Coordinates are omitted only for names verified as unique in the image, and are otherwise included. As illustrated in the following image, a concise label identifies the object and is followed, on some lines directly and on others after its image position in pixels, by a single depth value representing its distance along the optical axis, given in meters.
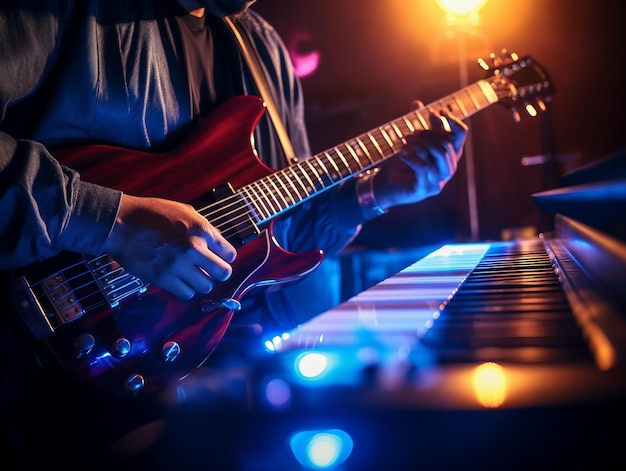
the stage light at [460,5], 3.38
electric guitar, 0.83
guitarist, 0.79
